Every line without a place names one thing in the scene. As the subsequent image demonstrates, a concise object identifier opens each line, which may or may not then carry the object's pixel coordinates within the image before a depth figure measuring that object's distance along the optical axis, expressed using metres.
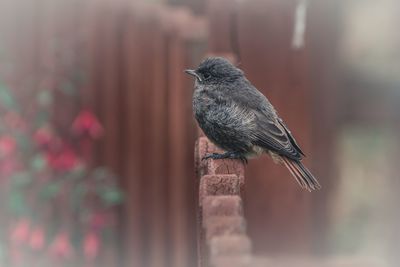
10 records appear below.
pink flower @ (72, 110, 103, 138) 11.81
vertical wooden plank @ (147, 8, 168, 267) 12.16
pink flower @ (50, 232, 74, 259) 11.70
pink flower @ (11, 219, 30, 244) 11.69
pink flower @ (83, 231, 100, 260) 11.88
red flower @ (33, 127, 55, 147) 11.85
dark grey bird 7.73
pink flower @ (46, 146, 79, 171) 11.90
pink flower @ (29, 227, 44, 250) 11.74
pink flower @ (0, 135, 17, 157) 11.63
